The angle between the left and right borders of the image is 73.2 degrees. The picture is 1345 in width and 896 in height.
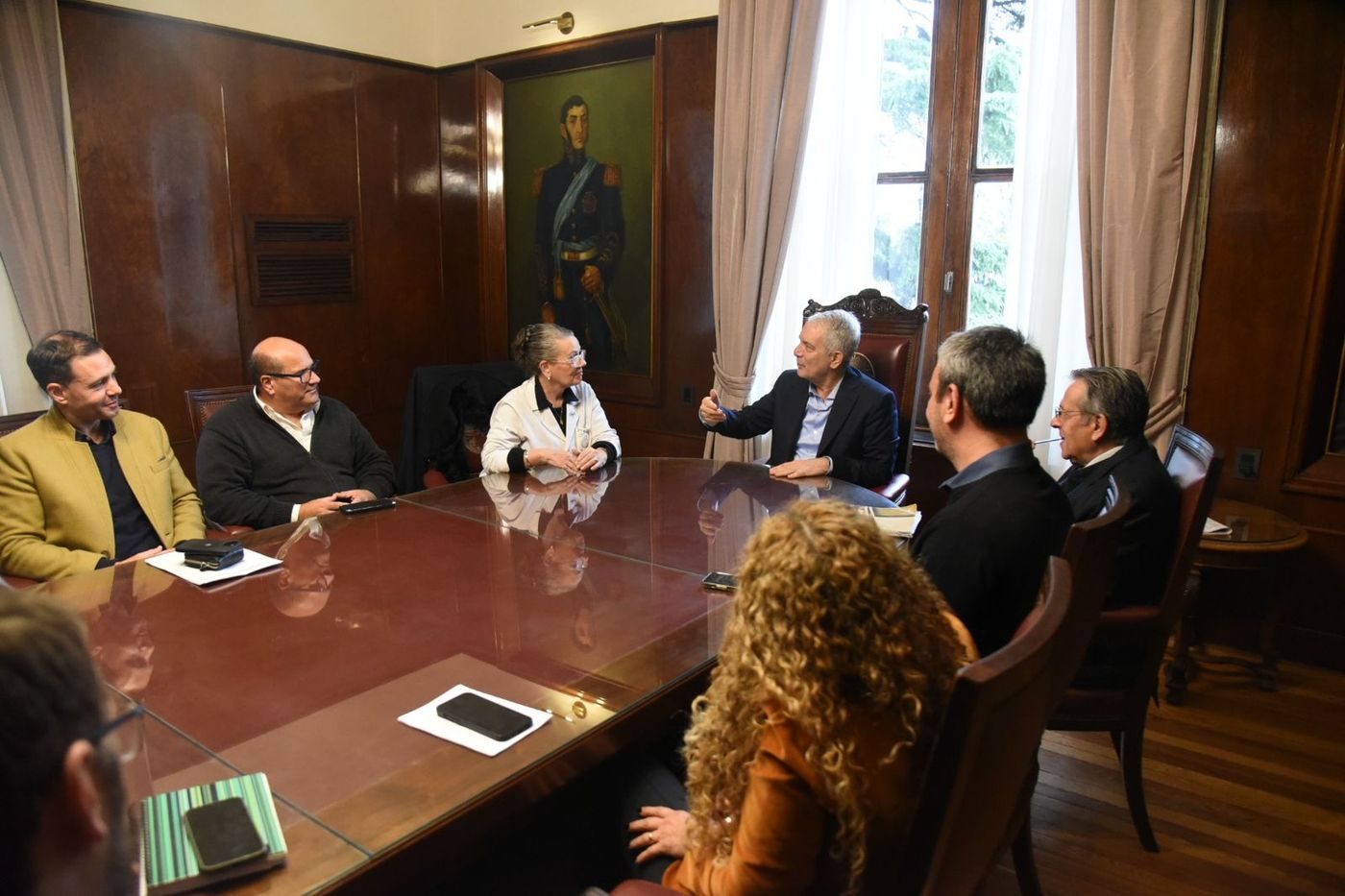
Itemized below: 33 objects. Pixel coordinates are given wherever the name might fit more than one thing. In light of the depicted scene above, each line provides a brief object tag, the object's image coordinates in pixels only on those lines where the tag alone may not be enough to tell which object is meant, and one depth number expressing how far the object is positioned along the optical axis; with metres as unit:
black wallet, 1.94
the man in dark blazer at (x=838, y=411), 3.12
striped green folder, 0.97
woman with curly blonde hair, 0.96
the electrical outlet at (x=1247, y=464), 3.09
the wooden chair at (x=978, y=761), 0.87
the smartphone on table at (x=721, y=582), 1.91
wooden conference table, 1.14
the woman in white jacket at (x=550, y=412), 3.11
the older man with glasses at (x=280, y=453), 2.70
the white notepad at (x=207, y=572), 1.89
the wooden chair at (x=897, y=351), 3.40
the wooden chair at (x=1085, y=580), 1.22
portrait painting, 4.39
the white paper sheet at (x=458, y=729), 1.27
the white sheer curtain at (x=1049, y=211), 3.27
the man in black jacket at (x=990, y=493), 1.60
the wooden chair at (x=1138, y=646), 2.03
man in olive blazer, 2.35
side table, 2.70
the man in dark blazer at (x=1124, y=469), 2.12
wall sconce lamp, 4.43
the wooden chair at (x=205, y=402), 2.97
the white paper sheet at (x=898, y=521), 2.25
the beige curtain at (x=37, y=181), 3.39
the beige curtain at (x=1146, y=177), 2.96
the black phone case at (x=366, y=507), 2.45
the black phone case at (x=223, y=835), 0.99
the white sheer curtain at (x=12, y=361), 3.54
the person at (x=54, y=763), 0.46
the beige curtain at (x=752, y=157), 3.71
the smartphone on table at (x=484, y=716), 1.30
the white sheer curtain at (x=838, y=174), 3.67
